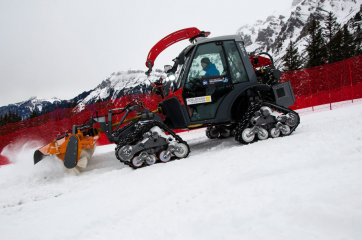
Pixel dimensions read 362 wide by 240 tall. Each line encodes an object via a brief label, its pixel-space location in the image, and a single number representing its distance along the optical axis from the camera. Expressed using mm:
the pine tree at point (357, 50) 36278
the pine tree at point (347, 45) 36700
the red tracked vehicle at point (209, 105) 4078
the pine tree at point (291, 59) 34562
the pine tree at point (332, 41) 35219
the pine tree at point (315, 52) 33438
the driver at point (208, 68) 4383
